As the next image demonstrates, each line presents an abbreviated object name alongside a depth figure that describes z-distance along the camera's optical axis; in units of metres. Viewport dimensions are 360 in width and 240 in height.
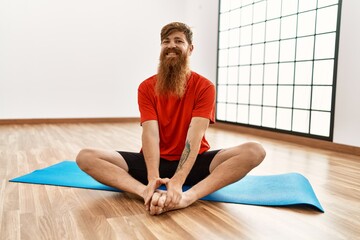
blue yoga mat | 1.55
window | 3.48
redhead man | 1.51
